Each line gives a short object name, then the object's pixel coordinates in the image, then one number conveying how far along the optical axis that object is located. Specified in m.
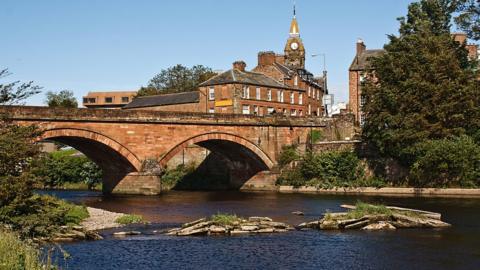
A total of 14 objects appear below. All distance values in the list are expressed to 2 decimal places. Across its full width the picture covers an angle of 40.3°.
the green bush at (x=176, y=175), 70.25
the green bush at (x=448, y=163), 50.50
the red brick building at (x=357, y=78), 83.88
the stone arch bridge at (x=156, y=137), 51.50
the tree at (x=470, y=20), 54.41
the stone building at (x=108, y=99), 159.88
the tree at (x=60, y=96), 149.38
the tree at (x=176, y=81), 112.88
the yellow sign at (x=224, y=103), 77.81
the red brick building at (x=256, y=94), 78.19
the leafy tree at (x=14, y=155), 22.89
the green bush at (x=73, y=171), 71.25
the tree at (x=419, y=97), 52.19
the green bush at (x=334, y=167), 59.31
